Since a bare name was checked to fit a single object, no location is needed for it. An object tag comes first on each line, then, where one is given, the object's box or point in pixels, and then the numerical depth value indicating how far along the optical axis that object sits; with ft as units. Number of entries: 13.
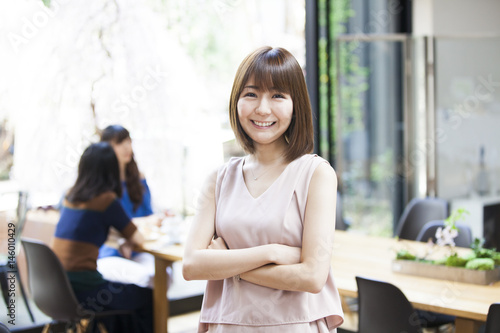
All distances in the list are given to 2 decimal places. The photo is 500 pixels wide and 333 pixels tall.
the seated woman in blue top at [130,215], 11.84
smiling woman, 5.32
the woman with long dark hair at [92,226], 10.91
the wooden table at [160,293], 11.90
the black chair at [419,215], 13.82
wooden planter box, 8.98
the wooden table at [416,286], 7.88
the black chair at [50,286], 10.47
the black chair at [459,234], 11.31
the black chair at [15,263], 10.45
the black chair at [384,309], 7.98
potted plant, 9.01
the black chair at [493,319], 7.13
